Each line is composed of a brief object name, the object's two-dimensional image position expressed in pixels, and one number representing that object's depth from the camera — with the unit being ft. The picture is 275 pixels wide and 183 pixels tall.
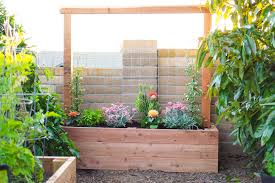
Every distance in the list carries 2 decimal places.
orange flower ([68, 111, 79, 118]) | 8.79
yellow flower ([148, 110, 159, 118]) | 8.59
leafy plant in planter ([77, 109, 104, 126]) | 8.72
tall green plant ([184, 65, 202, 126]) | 8.62
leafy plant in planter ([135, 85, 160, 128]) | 8.67
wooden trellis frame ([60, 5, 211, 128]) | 8.53
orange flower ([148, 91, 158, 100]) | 8.81
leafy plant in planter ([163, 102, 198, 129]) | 8.45
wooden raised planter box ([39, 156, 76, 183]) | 4.88
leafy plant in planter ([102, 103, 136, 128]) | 8.68
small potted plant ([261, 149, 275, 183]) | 6.25
